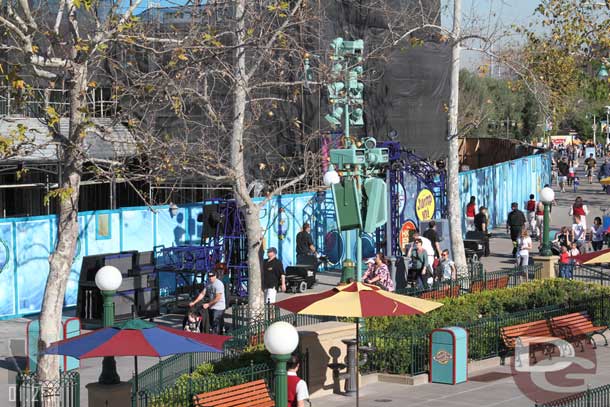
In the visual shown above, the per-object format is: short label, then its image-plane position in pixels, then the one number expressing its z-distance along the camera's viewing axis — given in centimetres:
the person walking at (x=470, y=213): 3816
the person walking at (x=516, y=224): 3544
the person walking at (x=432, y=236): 2893
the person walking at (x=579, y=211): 3462
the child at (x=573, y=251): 3051
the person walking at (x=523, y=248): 3112
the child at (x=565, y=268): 2755
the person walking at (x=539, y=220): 3848
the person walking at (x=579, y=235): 3331
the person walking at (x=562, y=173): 5791
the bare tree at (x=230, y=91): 1725
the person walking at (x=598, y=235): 3344
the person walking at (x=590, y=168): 6261
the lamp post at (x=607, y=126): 10242
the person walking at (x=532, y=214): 3903
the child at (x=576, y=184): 5780
